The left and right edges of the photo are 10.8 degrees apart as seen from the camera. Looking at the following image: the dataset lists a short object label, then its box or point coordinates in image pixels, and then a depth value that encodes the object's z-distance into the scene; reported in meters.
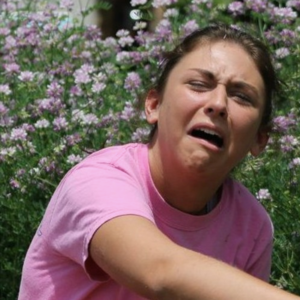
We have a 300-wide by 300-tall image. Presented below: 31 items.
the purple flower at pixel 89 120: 6.01
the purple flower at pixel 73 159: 5.63
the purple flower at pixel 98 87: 6.50
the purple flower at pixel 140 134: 5.61
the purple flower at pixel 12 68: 6.95
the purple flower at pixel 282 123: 5.65
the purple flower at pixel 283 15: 7.10
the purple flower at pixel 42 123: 6.06
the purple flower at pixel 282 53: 6.72
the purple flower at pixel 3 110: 6.29
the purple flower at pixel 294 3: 7.24
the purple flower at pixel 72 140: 5.89
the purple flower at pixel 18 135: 5.95
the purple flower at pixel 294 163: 5.42
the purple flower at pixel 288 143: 5.60
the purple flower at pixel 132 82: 6.56
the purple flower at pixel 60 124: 6.02
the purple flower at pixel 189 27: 7.10
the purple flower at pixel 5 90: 6.62
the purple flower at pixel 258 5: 7.29
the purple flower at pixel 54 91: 6.44
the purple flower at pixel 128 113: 6.12
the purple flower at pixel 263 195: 5.27
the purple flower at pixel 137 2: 7.21
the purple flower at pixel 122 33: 7.51
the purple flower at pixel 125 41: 7.43
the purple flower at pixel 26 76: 6.64
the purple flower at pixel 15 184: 5.81
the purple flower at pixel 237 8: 7.46
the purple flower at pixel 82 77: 6.42
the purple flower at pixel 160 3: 7.33
